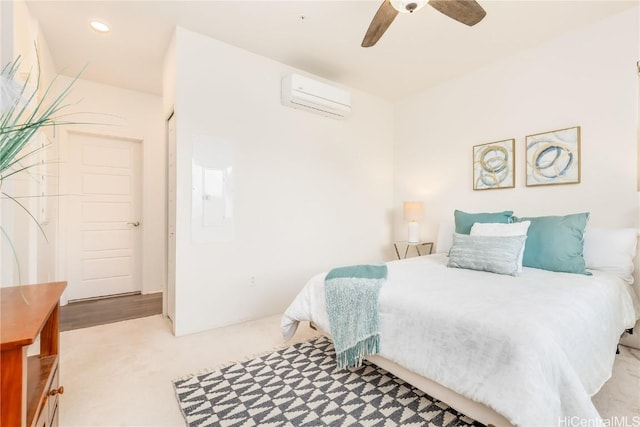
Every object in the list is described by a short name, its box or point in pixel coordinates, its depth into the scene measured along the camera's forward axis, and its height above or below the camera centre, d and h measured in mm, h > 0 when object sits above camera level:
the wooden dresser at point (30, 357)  799 -442
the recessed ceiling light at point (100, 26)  2584 +1600
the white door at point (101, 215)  3699 -9
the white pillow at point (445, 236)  3293 -250
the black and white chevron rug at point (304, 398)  1583 -1055
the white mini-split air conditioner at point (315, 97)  3193 +1273
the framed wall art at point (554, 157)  2734 +516
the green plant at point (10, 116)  759 +253
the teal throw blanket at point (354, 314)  1797 -616
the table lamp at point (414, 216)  3762 -35
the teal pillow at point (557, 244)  2258 -240
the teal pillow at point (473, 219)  2747 -54
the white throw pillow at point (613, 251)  2262 -287
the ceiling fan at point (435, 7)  1867 +1291
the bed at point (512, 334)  1188 -570
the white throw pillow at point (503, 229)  2443 -137
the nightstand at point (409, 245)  3831 -417
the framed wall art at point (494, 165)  3162 +509
